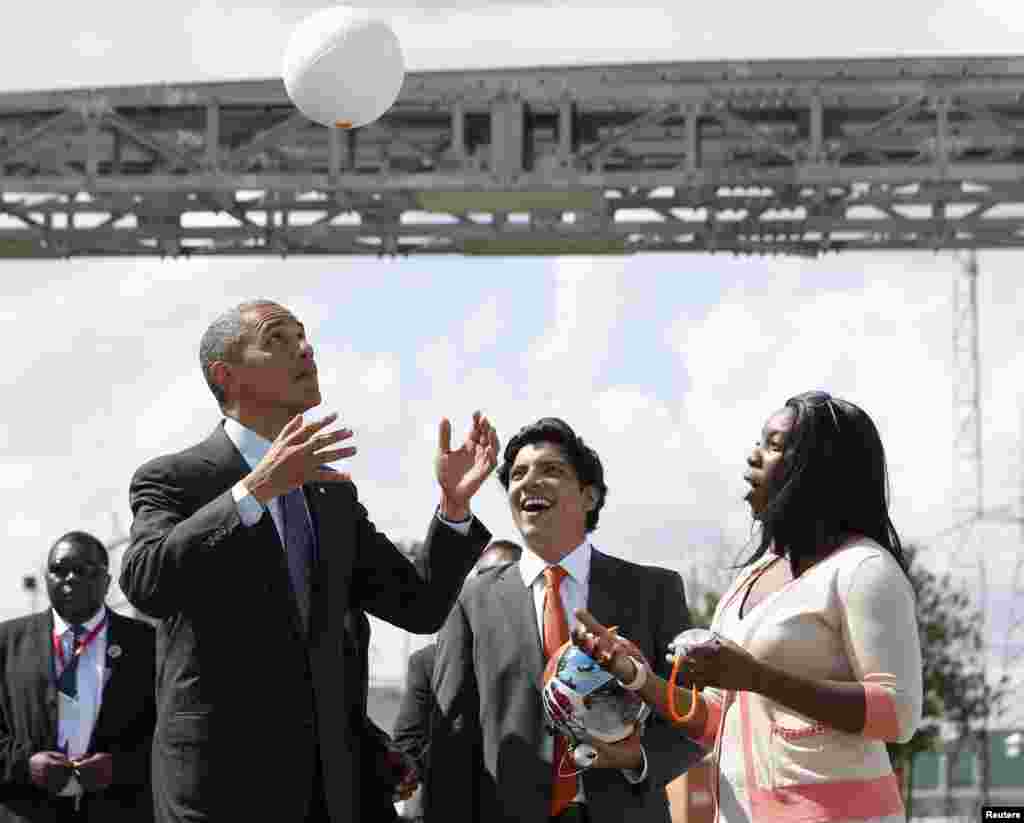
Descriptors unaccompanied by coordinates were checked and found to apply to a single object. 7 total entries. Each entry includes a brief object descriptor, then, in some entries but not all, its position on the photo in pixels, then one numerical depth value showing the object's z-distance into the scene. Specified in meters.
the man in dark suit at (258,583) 6.00
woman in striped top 5.38
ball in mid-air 9.51
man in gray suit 6.86
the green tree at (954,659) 39.34
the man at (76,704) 8.74
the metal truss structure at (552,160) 22.38
